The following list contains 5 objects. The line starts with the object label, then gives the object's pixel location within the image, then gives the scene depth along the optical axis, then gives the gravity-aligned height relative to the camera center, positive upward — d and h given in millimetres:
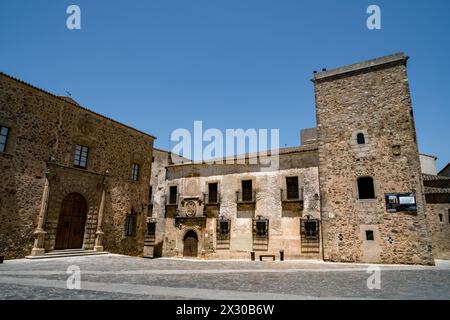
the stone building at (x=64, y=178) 11281 +1955
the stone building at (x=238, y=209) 15820 +886
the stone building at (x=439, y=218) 17625 +630
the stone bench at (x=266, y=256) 15148 -1772
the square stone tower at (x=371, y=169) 13000 +2899
